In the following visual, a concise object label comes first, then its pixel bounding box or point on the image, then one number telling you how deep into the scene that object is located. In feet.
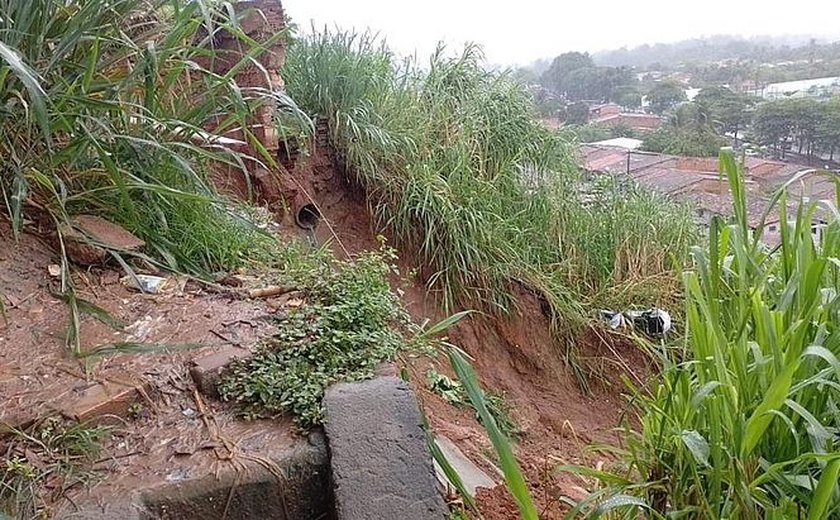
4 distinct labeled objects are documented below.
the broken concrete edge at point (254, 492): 3.37
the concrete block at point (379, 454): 3.36
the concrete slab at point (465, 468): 4.17
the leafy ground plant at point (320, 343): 3.91
